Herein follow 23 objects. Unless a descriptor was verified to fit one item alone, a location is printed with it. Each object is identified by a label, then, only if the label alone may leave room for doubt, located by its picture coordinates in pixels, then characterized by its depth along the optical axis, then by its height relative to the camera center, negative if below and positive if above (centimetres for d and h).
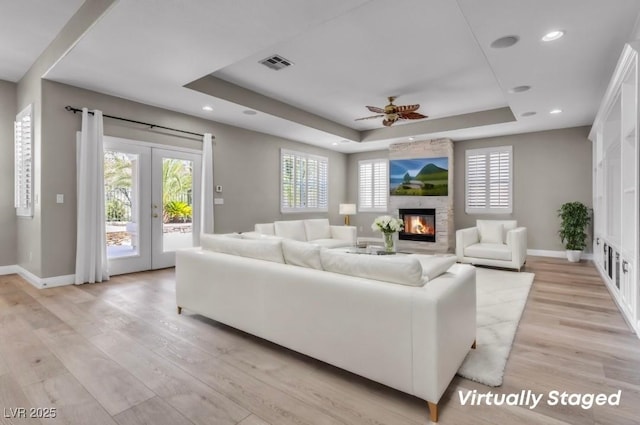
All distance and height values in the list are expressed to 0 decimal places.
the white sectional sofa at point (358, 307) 178 -62
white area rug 221 -105
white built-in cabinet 286 +26
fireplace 804 -37
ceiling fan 500 +148
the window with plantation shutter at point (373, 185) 924 +69
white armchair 535 -63
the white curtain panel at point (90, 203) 455 +9
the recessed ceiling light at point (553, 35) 299 +159
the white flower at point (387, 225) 484 -23
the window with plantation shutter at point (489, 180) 746 +66
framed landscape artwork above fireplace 791 +81
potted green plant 632 -35
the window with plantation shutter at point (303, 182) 777 +68
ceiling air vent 423 +193
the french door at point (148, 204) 507 +9
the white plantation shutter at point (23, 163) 462 +66
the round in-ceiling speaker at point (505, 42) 308 +159
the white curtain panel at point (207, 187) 595 +40
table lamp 824 +0
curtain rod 451 +136
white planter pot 630 -88
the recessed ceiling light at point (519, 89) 438 +161
